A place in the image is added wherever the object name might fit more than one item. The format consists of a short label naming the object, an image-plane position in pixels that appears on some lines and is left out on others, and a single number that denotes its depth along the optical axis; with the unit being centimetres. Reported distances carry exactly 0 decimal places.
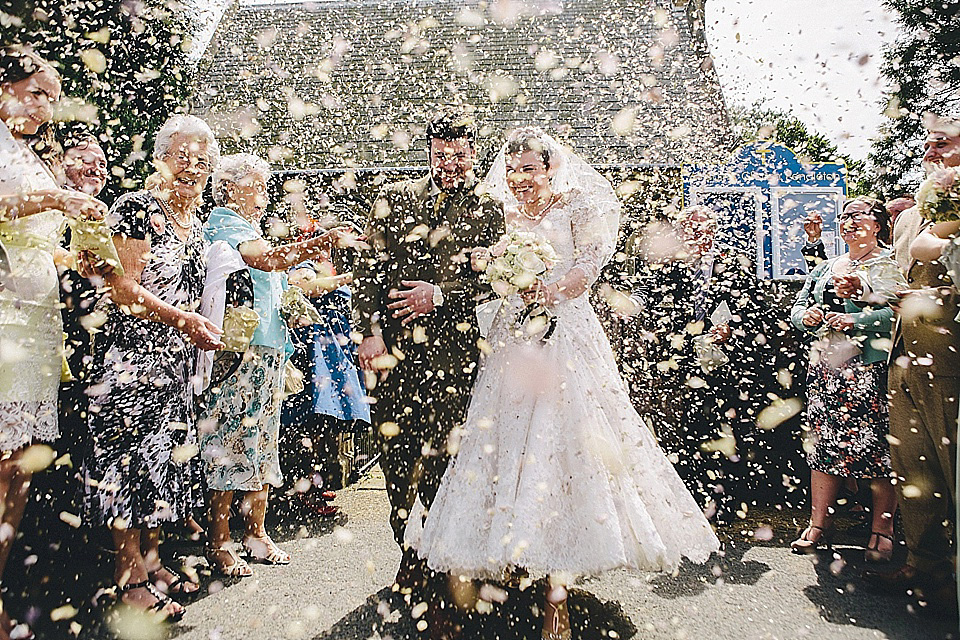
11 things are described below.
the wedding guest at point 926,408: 321
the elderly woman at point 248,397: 352
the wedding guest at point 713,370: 468
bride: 271
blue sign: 1052
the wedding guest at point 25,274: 259
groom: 332
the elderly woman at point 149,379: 290
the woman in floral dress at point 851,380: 383
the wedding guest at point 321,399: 461
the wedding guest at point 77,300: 296
